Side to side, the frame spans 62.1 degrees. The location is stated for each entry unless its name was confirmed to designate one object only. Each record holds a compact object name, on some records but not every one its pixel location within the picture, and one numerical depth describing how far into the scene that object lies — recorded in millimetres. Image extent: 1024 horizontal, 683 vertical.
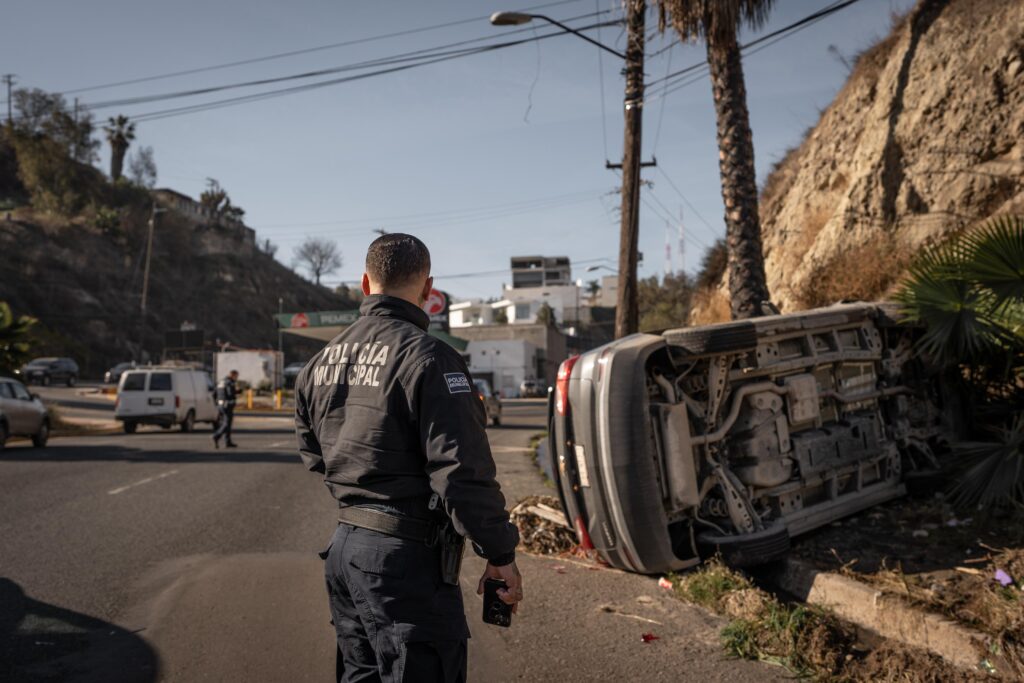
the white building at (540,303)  101188
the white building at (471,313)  101625
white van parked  24078
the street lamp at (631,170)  13930
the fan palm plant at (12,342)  23078
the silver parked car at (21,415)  17062
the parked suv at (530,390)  65688
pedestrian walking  17953
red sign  21000
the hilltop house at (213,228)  101188
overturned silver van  5910
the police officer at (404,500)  2609
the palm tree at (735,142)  11414
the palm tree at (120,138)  85062
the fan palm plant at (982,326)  7004
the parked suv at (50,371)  47156
